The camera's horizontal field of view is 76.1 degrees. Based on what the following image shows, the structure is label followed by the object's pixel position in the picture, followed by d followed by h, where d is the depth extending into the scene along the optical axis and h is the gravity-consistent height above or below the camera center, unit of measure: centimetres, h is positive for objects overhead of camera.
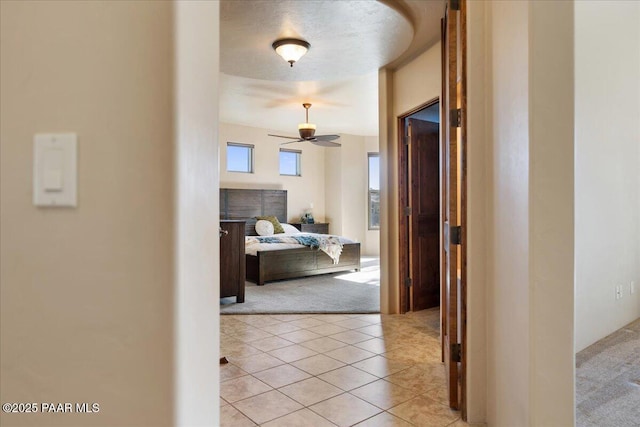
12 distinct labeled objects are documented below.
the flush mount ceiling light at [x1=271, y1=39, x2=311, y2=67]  347 +141
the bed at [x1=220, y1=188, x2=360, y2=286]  602 -68
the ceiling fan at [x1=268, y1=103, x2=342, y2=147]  621 +118
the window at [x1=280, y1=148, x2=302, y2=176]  910 +111
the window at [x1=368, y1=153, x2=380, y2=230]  963 +43
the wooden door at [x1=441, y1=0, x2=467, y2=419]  206 +6
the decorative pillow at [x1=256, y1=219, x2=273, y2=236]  766 -32
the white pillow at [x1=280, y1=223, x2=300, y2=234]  792 -36
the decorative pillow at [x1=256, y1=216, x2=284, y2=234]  783 -23
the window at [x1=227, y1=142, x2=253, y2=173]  820 +110
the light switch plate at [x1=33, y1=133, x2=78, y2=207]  64 +6
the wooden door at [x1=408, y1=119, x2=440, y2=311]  432 -3
